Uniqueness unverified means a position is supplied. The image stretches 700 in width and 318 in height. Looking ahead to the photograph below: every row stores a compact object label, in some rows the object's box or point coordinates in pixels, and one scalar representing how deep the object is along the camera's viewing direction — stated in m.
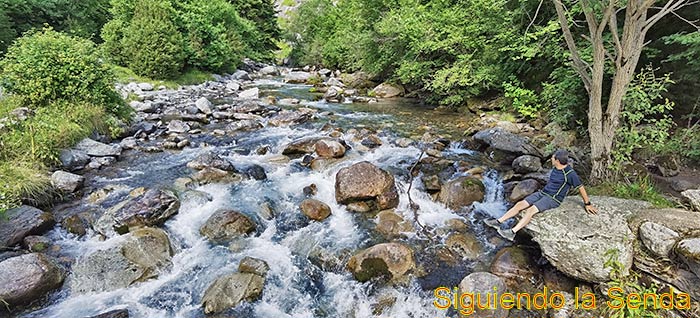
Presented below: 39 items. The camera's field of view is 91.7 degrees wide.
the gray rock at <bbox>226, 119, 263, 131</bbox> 12.52
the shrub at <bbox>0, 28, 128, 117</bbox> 9.16
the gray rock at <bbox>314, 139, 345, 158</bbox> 9.48
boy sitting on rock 5.31
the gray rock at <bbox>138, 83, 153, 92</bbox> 18.02
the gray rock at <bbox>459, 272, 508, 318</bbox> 4.48
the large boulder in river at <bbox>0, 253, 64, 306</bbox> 4.36
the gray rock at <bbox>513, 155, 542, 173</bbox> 8.16
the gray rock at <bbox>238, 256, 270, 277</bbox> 5.20
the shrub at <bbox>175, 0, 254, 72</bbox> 22.06
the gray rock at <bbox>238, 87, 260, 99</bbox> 18.45
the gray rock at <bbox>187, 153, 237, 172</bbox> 8.53
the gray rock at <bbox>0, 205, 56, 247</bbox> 5.36
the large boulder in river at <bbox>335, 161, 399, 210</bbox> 7.29
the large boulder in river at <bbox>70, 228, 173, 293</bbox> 4.91
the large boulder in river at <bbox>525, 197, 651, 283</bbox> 4.48
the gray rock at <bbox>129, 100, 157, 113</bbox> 13.91
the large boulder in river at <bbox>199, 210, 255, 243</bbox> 6.14
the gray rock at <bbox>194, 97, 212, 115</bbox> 14.16
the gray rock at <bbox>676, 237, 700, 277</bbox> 3.95
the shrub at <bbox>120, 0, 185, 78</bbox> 19.36
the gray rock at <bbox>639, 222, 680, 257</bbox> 4.24
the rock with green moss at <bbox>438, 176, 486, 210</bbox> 7.36
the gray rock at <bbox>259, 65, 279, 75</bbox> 32.04
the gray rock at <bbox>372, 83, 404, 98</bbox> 20.10
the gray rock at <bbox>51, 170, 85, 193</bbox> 6.93
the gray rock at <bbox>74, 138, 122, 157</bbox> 8.80
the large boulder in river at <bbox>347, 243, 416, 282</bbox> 5.32
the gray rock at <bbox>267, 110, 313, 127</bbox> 13.29
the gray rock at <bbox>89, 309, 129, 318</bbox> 4.32
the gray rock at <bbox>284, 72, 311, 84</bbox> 26.44
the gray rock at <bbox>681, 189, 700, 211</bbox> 4.79
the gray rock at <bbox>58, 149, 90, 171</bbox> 8.02
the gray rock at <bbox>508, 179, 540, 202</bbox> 7.15
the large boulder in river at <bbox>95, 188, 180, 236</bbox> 6.02
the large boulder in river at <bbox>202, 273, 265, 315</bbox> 4.64
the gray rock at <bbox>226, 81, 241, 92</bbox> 20.92
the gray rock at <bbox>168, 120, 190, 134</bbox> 11.64
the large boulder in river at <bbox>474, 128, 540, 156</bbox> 9.02
